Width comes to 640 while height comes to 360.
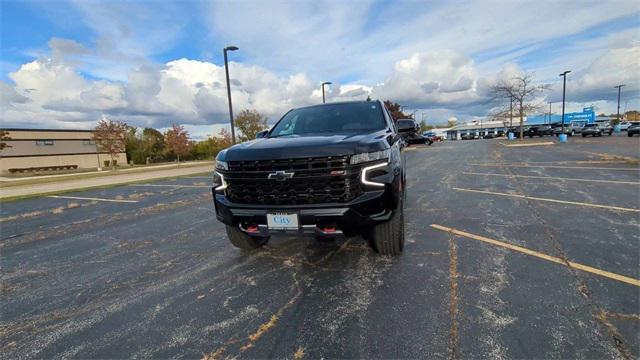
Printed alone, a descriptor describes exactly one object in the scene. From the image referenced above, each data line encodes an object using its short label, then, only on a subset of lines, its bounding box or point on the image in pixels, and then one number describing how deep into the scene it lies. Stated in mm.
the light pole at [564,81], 34125
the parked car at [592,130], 35688
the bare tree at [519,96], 31766
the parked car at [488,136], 66162
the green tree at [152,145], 53281
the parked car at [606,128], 36603
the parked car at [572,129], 41906
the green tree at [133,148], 52556
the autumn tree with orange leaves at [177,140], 38125
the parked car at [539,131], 49594
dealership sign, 71956
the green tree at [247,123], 39906
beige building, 39219
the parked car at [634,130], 31080
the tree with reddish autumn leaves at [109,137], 31953
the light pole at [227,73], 15221
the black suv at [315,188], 2949
